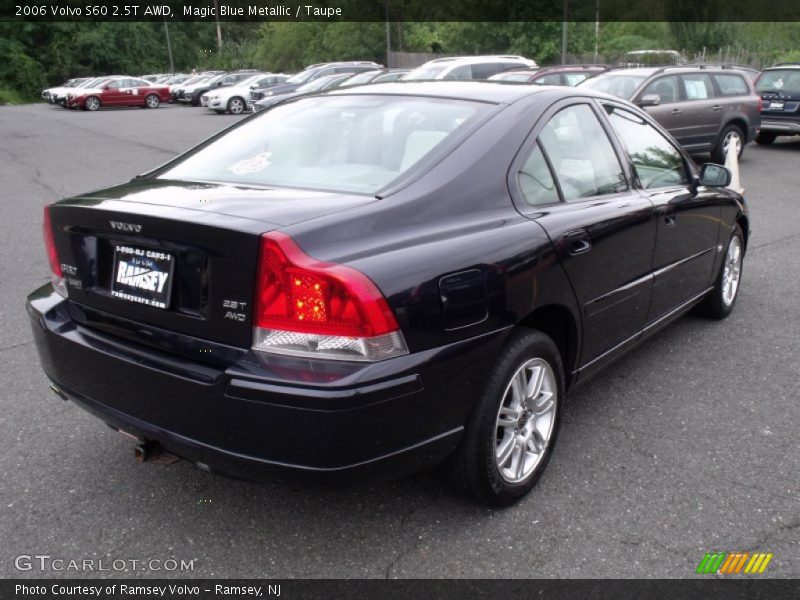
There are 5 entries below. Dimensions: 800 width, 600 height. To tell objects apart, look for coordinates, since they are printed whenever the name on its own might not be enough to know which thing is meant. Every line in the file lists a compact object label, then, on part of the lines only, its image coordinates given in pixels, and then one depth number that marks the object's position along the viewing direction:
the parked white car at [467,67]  19.25
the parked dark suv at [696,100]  12.18
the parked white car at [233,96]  29.28
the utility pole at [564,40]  28.69
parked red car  36.75
